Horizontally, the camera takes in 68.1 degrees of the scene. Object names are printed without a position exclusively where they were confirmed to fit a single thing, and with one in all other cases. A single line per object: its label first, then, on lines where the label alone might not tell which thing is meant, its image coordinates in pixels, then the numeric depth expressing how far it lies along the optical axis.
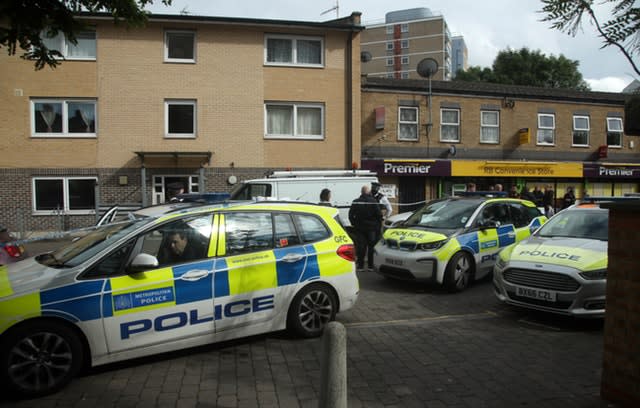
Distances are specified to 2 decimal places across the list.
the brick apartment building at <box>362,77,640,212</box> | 19.36
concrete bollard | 2.85
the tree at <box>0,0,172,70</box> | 4.16
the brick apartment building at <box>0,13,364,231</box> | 16.09
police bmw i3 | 7.74
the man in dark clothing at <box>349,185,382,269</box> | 9.49
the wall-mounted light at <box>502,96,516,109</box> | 20.92
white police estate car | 3.96
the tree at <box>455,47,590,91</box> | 38.56
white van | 11.43
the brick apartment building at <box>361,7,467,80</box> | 79.88
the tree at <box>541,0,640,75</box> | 1.92
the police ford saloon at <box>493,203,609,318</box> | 5.59
